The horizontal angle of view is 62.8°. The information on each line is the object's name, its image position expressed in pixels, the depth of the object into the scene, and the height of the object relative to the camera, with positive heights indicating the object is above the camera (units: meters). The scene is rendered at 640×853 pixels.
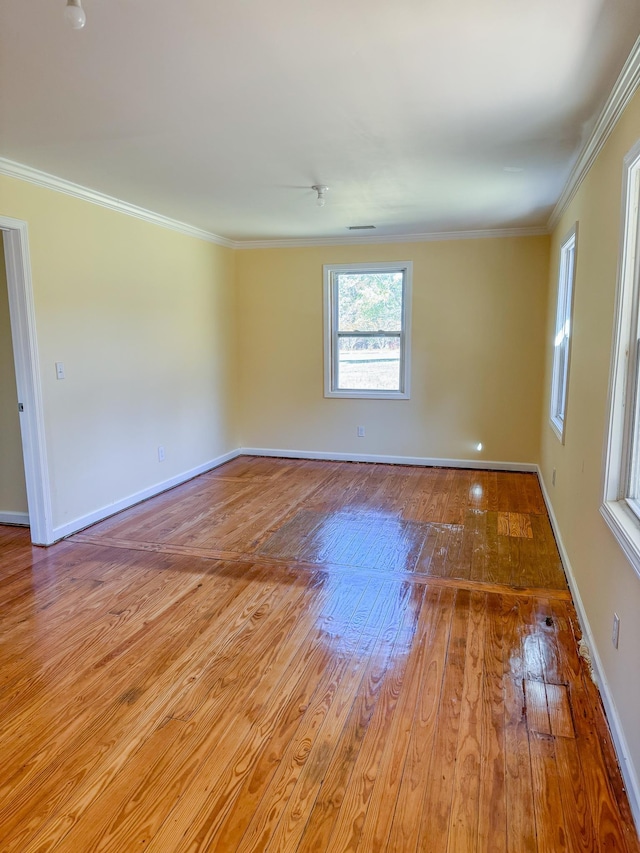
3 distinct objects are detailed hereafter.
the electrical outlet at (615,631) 1.93 -1.06
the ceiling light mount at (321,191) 3.67 +1.09
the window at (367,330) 5.71 +0.17
